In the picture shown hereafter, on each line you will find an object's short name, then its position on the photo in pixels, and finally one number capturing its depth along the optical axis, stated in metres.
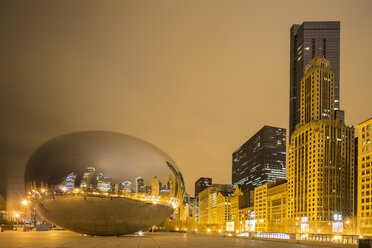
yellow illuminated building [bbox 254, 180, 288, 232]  169.30
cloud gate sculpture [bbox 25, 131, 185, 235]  27.06
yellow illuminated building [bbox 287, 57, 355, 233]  144.00
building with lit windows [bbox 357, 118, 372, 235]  111.53
